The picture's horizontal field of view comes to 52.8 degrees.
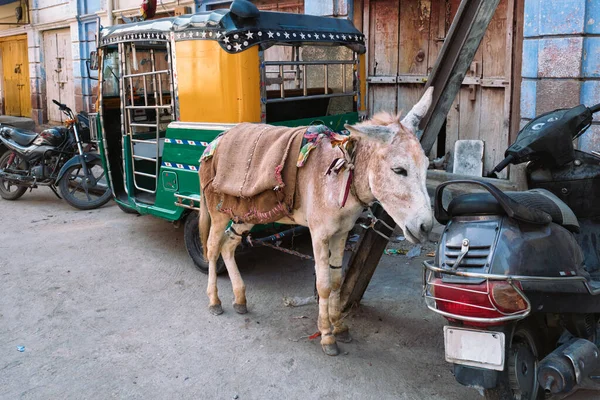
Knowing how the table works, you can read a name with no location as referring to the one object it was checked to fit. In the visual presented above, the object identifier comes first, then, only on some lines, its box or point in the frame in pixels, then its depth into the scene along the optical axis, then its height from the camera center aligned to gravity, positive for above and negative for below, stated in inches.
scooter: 107.3 -34.8
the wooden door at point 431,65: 287.6 +19.2
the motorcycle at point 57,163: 332.5 -31.4
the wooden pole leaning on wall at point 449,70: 160.4 +8.7
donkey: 133.2 -23.4
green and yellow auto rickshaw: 198.5 +6.6
